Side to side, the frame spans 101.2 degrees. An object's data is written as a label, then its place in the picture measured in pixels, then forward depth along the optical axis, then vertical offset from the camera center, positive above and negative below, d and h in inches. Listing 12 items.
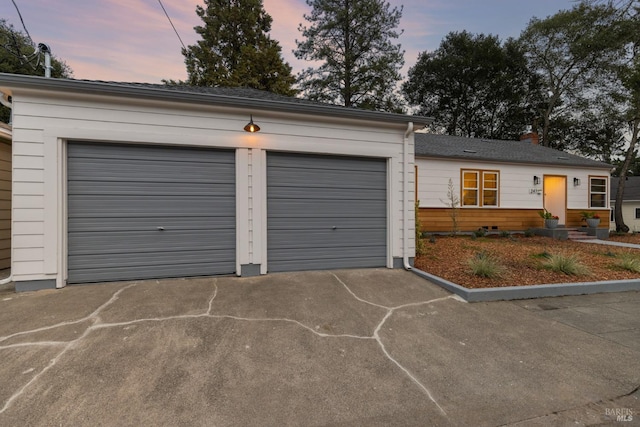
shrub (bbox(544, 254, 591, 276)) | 193.6 -40.9
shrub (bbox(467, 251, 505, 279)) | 182.2 -40.1
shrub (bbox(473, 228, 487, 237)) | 384.2 -31.3
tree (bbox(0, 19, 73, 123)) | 551.9 +329.1
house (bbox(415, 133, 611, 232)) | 386.9 +42.4
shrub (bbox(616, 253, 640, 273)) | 210.8 -43.0
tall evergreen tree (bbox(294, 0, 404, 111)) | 638.5 +393.2
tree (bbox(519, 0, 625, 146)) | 610.2 +396.3
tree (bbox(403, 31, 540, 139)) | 824.9 +412.0
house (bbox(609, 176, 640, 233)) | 776.9 +20.7
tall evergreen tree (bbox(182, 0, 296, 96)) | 614.9 +389.7
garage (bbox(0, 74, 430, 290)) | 147.0 +17.7
